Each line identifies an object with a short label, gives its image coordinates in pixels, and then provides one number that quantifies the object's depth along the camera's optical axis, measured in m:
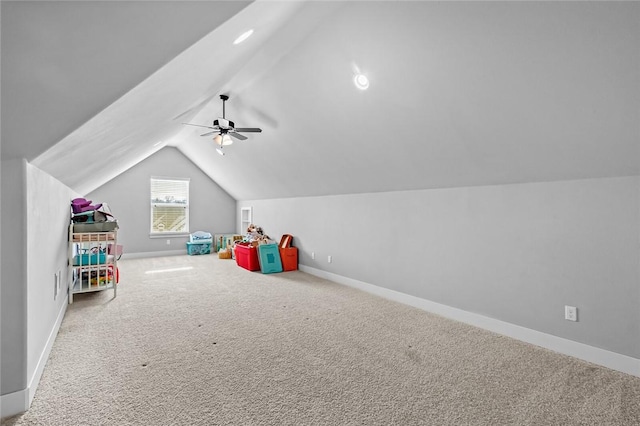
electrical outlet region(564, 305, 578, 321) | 2.73
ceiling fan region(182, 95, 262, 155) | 4.42
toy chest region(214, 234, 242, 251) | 8.36
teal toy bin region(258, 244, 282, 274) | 6.12
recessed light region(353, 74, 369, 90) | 3.08
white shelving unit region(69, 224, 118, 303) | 4.08
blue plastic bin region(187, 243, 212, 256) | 8.28
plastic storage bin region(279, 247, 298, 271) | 6.30
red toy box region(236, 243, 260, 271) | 6.32
